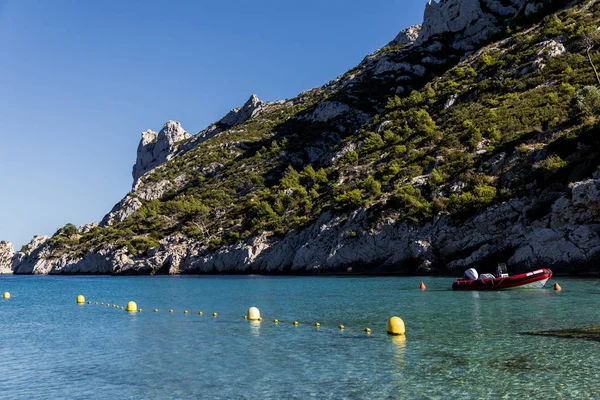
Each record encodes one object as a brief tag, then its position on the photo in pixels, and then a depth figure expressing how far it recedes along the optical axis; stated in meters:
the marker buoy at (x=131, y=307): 31.40
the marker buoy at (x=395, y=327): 18.17
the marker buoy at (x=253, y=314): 24.38
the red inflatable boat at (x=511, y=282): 33.12
